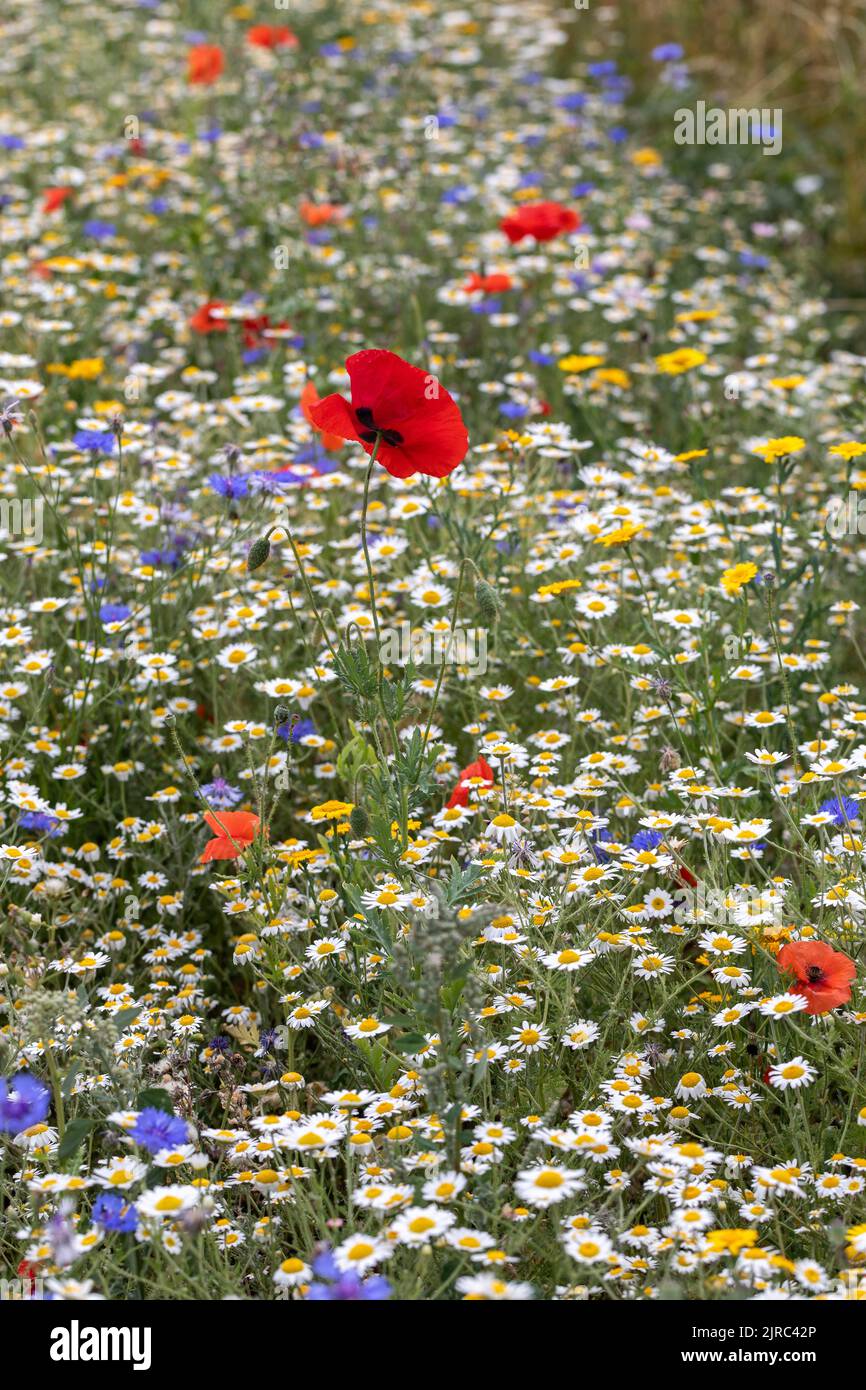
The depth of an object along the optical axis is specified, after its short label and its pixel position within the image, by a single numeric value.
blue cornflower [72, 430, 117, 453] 3.48
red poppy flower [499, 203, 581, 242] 4.40
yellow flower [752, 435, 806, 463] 3.03
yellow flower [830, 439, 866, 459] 2.97
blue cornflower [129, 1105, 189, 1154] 2.03
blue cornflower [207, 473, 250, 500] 3.27
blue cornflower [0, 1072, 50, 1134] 2.03
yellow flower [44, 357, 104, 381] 4.15
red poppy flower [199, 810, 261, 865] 2.55
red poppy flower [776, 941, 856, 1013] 2.17
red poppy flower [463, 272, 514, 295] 4.37
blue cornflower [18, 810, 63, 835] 2.85
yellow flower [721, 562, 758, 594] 2.74
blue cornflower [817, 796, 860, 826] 2.48
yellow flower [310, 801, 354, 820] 2.60
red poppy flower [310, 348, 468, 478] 2.28
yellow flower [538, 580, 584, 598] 2.92
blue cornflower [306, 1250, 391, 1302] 1.65
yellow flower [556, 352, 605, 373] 4.00
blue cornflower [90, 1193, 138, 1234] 1.92
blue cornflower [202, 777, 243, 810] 2.82
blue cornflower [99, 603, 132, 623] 3.23
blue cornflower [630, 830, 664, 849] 2.53
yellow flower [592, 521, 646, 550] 2.80
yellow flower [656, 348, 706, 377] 3.77
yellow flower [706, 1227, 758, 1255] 1.84
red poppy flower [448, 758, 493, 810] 2.68
